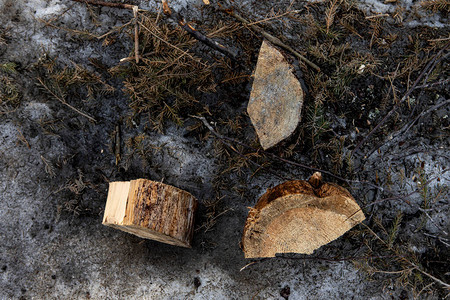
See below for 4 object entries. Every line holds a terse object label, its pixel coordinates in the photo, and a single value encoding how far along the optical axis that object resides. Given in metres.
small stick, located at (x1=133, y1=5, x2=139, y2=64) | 2.75
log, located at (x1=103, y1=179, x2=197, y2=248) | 2.29
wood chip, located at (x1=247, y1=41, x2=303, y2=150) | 2.50
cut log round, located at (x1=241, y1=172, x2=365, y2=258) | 2.30
